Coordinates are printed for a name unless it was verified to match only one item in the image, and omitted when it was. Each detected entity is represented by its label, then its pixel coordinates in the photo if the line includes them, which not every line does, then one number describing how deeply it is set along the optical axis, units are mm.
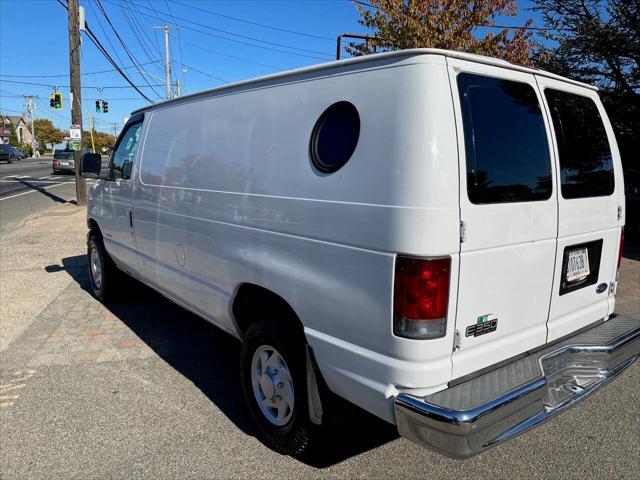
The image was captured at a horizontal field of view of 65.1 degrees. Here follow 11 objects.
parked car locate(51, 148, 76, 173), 31703
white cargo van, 2150
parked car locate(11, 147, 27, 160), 51981
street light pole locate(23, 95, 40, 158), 82938
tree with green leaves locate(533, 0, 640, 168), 10914
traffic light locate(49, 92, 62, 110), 21922
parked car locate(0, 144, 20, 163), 45906
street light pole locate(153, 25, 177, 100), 38084
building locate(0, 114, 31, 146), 84438
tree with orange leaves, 11367
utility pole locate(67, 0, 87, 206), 14711
